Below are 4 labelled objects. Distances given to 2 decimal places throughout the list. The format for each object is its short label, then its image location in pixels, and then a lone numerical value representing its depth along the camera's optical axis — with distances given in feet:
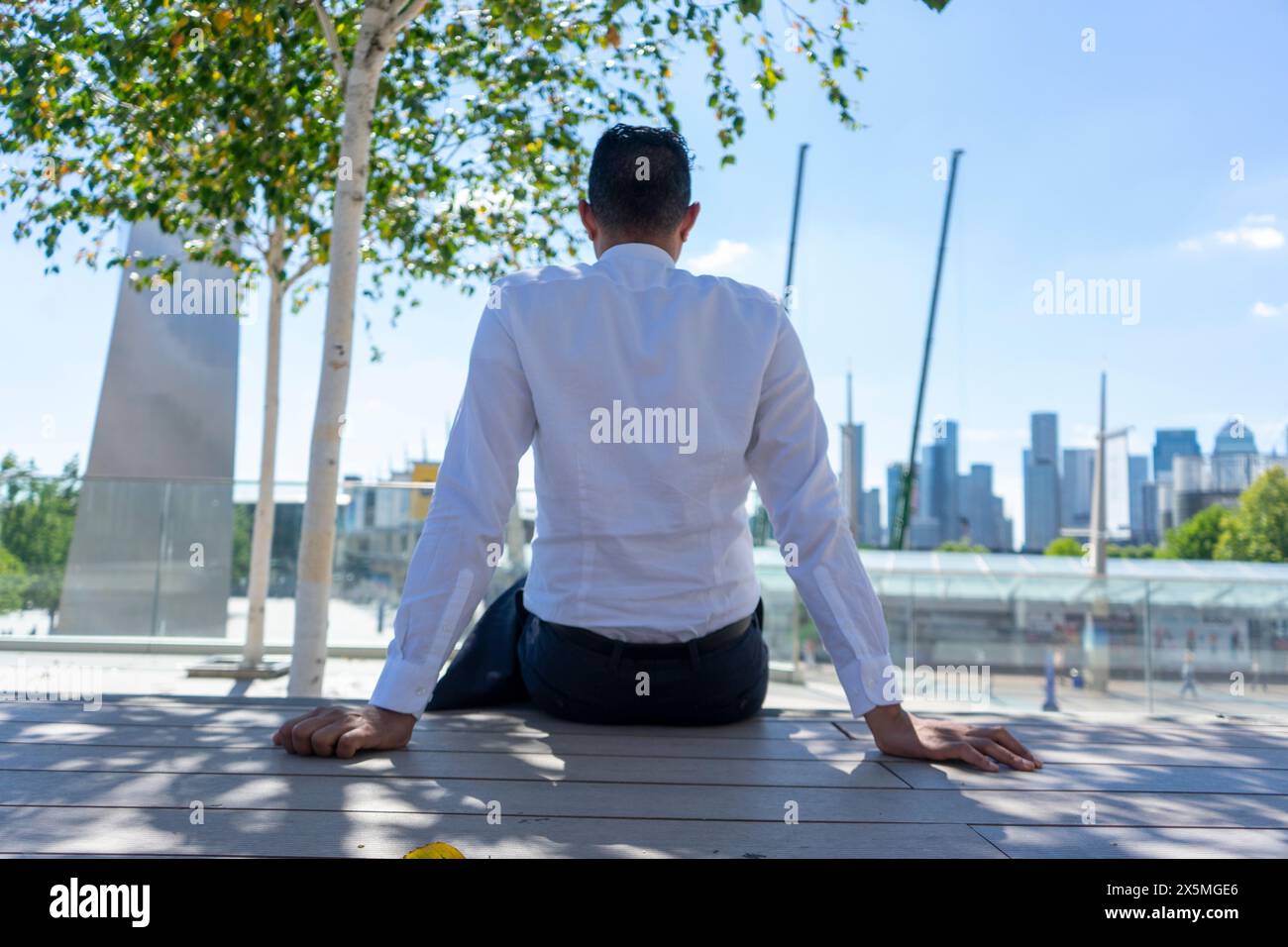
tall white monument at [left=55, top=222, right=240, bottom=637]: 34.01
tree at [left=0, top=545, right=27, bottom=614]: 33.55
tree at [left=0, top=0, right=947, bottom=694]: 17.10
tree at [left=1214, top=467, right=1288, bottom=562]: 171.01
